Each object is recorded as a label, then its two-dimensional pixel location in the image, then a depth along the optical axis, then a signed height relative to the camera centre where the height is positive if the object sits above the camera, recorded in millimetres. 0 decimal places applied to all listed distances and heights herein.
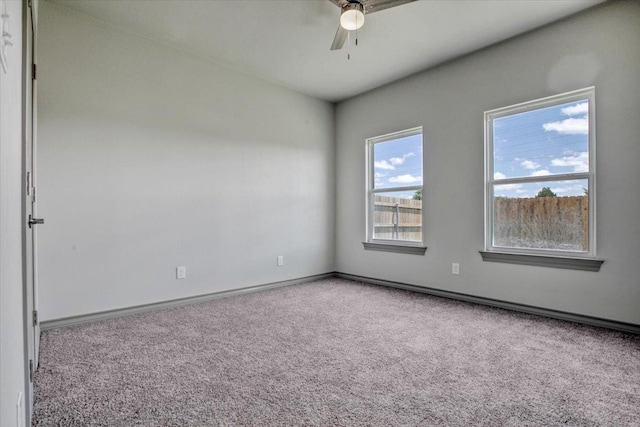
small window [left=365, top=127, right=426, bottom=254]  4059 +278
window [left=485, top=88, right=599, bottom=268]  2830 +328
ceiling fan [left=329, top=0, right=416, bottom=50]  2346 +1459
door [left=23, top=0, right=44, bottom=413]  1382 +415
